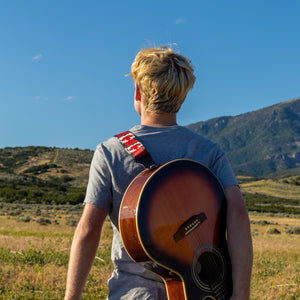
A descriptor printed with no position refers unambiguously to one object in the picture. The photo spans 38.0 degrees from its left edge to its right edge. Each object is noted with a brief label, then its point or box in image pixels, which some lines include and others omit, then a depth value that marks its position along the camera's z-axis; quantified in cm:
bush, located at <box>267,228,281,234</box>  2413
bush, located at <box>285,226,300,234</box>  2500
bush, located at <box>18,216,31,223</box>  2455
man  203
